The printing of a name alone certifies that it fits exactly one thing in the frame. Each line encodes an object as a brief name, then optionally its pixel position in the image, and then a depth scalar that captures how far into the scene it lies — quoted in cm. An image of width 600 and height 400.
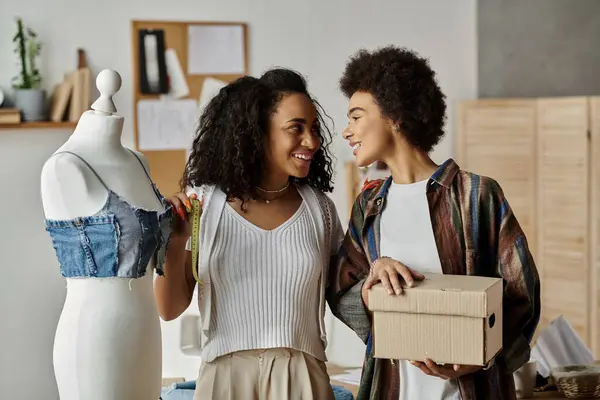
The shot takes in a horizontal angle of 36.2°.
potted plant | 473
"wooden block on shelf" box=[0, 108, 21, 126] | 466
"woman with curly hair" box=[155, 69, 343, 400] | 211
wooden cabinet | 510
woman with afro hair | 211
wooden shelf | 470
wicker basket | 282
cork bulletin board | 512
